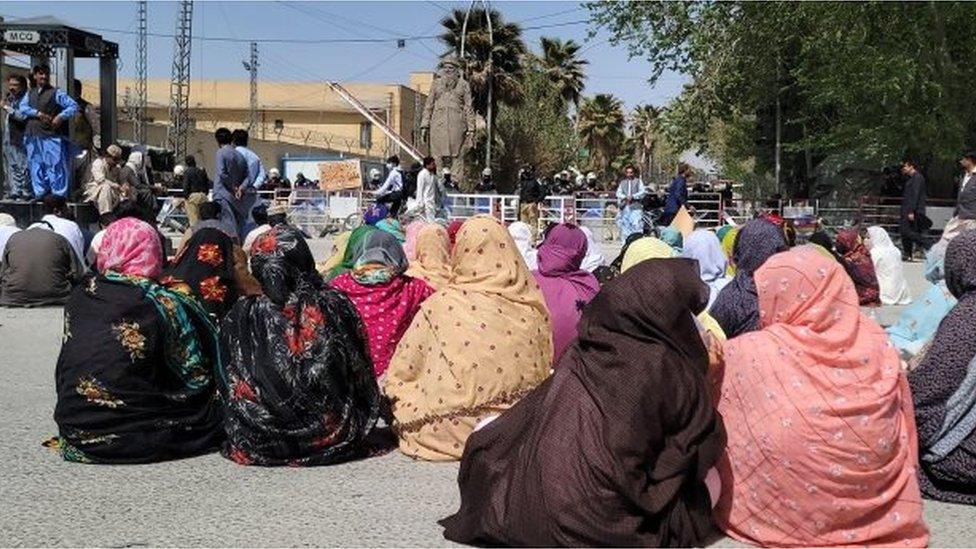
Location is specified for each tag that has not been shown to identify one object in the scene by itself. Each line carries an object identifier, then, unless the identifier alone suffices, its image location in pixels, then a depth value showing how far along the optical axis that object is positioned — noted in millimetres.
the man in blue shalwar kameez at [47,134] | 12023
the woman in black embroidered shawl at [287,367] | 4621
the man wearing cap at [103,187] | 12188
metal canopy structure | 13234
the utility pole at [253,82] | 47241
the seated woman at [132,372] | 4637
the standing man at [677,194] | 16875
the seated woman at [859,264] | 9188
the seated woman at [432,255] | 6832
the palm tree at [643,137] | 76812
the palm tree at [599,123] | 62906
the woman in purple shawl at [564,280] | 6043
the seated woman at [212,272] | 5695
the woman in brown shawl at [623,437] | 3359
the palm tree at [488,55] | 33562
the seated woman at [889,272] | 10672
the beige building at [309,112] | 50906
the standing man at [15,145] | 12133
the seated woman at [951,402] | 4121
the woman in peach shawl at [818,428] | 3539
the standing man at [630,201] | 18531
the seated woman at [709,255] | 7109
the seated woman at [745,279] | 5422
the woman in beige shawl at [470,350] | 4812
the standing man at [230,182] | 10312
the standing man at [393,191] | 17266
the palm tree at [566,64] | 52688
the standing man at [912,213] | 16391
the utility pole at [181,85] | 35750
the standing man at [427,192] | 16578
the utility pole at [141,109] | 36562
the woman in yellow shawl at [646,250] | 6316
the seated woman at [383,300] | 6152
